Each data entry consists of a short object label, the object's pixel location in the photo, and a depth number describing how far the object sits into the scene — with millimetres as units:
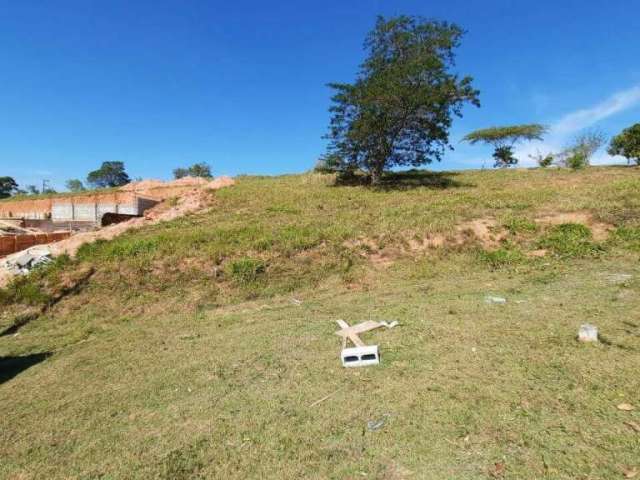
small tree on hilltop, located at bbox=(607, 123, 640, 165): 21297
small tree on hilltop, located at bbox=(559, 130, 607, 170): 27583
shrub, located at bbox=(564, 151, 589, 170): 20703
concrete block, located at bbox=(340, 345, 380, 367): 3439
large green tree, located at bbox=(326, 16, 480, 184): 14109
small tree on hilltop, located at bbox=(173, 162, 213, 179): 49566
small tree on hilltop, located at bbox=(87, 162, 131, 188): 60719
